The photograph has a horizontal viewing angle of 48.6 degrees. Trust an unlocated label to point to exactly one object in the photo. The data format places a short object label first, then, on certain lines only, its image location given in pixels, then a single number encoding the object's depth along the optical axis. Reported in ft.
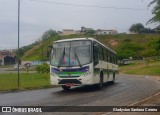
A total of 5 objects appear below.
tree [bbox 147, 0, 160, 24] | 25.52
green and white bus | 33.62
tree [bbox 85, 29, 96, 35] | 245.22
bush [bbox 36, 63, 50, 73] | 70.38
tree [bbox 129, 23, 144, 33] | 273.74
